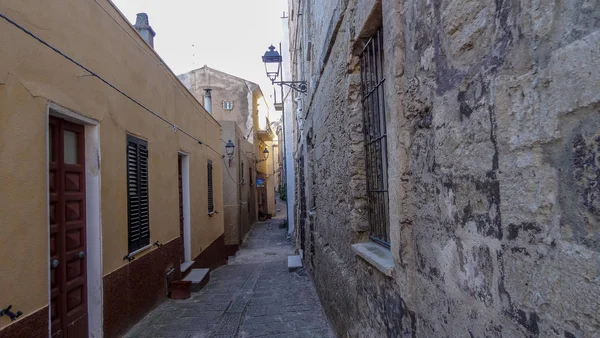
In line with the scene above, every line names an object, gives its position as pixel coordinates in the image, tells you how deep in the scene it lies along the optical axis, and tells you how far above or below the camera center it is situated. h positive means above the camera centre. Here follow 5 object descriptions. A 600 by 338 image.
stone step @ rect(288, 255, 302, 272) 9.26 -1.82
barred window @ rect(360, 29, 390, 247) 3.16 +0.39
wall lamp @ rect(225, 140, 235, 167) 13.40 +1.39
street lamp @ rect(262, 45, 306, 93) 9.58 +3.06
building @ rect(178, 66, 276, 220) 23.62 +5.51
